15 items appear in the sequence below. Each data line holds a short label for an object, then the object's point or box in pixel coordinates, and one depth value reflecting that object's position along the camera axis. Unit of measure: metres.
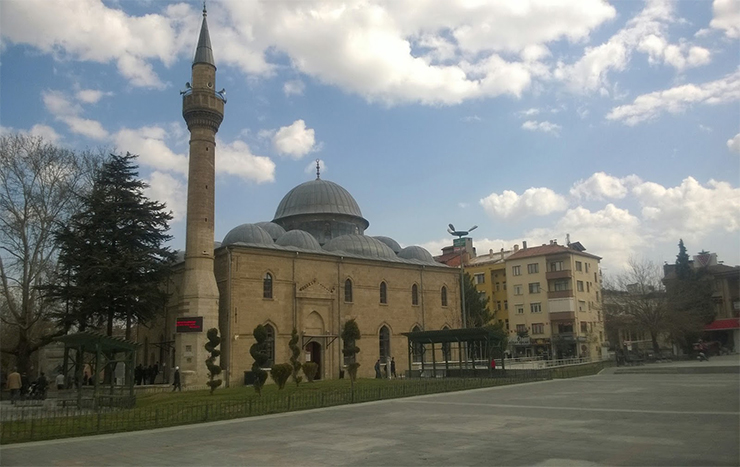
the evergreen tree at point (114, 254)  24.70
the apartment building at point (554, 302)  47.59
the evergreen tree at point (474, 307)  43.56
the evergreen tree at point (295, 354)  22.11
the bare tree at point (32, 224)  23.92
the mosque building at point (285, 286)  27.00
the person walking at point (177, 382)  24.12
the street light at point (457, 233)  28.16
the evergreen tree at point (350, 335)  21.34
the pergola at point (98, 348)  16.97
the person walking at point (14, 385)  20.88
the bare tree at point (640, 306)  35.66
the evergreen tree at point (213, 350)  21.84
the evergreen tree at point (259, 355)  19.30
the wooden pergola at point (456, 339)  25.72
